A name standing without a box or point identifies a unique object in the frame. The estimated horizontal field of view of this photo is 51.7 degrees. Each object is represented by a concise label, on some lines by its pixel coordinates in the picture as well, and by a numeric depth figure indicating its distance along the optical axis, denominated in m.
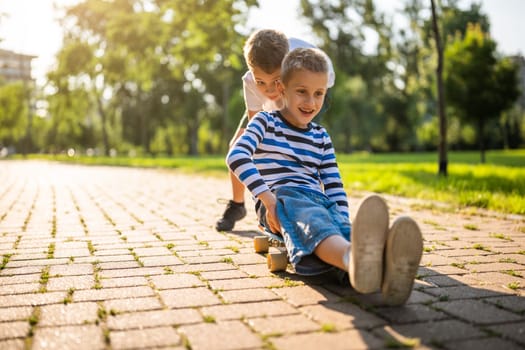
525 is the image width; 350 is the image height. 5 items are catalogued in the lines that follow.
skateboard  2.95
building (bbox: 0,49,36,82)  43.59
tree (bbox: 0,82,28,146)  46.47
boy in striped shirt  2.12
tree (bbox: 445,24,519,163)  16.17
